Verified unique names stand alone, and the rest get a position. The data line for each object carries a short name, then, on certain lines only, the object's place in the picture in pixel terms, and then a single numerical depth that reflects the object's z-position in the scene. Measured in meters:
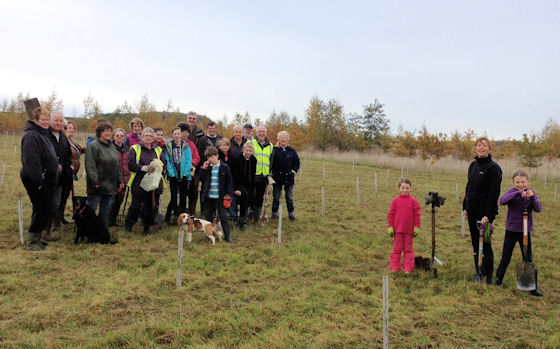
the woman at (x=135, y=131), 7.83
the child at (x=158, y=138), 7.48
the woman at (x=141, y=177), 6.97
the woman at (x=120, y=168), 7.63
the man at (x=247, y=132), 8.86
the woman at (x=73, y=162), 6.96
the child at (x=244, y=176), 7.93
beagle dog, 6.79
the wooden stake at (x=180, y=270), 4.70
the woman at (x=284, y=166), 8.91
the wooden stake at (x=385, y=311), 3.24
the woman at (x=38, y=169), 5.57
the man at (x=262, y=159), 8.24
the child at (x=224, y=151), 7.83
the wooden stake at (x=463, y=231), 8.33
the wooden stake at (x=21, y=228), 6.15
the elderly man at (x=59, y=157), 6.28
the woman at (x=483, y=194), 5.27
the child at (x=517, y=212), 4.99
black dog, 6.32
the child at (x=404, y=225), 5.66
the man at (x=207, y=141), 8.55
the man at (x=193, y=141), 8.33
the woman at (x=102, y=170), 6.62
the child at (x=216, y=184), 7.18
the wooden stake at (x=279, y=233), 6.96
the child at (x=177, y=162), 7.56
